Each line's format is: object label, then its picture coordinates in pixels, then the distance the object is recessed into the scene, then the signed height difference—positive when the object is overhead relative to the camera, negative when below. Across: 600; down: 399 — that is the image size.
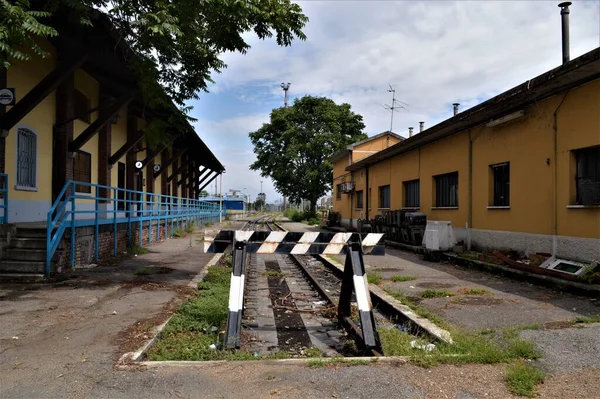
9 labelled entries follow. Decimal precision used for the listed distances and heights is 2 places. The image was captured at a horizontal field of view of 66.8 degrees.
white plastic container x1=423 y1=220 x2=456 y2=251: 12.95 -0.67
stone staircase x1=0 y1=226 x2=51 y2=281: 8.35 -0.86
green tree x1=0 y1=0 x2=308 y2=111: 7.07 +3.26
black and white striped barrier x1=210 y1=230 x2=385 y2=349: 5.01 -0.43
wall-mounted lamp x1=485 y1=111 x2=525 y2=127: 10.79 +2.36
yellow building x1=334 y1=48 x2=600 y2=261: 8.68 +1.18
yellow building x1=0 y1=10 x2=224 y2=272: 9.03 +1.91
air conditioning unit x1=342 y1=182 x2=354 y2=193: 28.35 +1.61
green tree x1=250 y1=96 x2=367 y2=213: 41.75 +6.64
